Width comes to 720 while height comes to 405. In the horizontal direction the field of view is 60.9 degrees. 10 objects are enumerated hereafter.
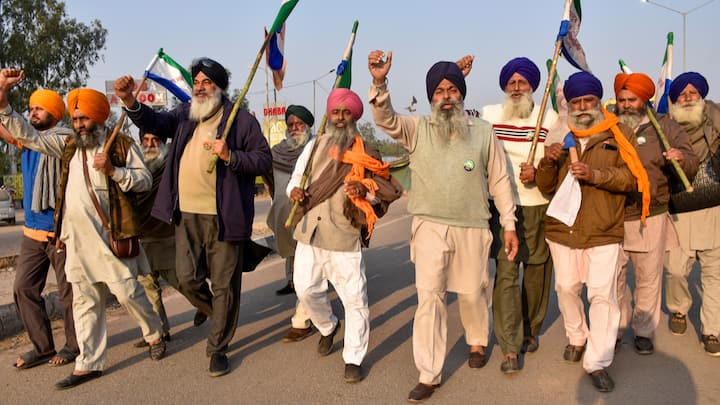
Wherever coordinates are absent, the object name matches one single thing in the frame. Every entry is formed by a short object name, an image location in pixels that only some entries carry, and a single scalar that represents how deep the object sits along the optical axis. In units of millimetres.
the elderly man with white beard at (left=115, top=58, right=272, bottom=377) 4520
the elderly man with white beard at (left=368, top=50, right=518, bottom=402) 4039
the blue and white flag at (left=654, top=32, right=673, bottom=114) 5586
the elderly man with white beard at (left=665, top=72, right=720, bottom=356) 4973
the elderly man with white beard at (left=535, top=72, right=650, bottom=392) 4090
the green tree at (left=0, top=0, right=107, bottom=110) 25500
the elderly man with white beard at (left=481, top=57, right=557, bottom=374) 4561
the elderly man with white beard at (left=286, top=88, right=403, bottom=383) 4387
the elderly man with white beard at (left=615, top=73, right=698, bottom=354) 4617
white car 15109
